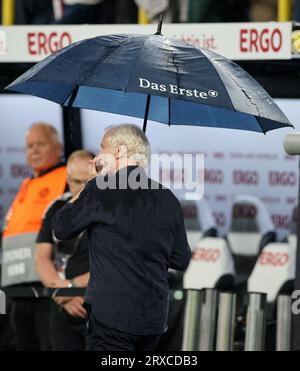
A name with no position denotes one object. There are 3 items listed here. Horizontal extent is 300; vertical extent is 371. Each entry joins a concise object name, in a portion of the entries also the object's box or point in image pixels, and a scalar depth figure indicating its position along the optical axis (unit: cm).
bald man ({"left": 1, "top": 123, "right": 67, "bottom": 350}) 1559
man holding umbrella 1094
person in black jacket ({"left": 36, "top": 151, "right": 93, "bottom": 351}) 1495
